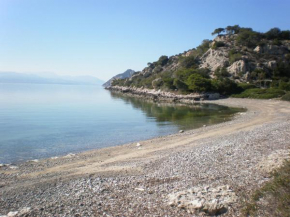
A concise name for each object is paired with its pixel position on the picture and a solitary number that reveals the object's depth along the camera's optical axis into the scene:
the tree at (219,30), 138.07
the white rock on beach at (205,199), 7.48
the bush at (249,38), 111.31
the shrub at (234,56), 95.11
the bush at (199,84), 76.00
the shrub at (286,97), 55.48
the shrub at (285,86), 68.18
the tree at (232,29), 137.00
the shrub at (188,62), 114.88
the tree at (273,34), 117.54
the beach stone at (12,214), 8.02
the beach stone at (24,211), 8.10
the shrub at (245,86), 76.75
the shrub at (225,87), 75.88
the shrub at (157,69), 143.45
